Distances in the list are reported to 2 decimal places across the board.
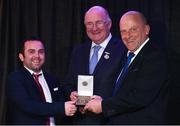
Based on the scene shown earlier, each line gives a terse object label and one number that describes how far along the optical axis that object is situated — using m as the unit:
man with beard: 3.57
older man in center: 3.56
